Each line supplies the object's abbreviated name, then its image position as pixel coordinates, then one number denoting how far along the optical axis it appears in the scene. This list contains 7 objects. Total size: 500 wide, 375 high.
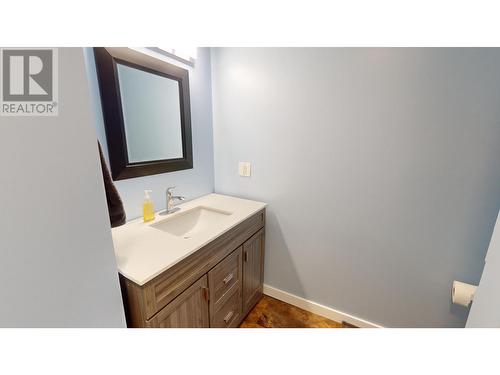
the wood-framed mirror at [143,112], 0.96
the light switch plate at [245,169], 1.53
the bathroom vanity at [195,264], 0.73
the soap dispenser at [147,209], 1.13
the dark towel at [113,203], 0.71
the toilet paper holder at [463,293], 0.95
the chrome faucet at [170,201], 1.28
